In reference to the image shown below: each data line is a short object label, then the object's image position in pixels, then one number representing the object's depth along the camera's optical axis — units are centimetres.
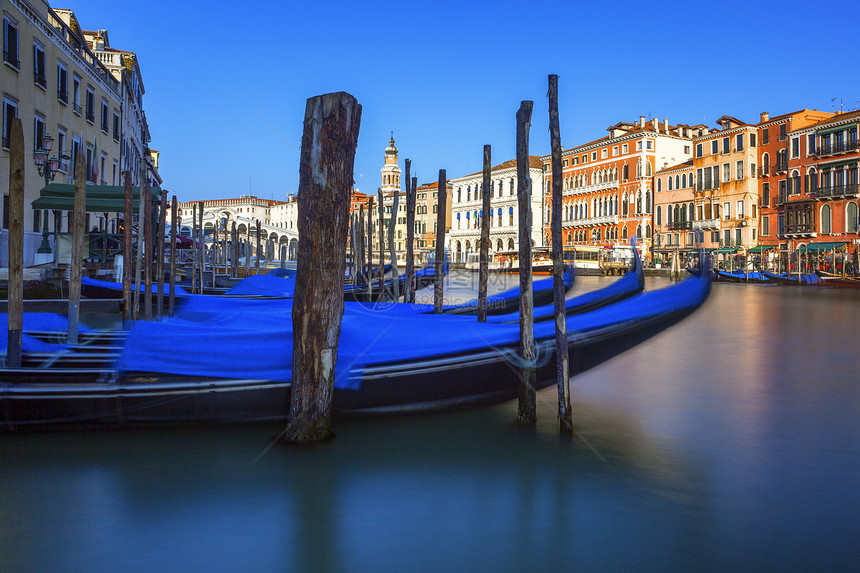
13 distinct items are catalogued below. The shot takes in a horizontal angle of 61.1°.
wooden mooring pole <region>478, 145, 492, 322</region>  707
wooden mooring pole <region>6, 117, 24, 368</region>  405
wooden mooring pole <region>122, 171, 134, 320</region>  674
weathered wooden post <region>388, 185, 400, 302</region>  1132
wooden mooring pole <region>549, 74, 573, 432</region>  397
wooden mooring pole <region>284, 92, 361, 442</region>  355
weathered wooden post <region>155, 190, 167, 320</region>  772
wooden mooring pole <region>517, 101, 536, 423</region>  414
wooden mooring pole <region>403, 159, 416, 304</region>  978
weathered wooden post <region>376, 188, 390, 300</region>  1154
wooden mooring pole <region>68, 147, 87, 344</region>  488
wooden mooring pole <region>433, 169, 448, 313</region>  837
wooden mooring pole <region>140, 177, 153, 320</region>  713
